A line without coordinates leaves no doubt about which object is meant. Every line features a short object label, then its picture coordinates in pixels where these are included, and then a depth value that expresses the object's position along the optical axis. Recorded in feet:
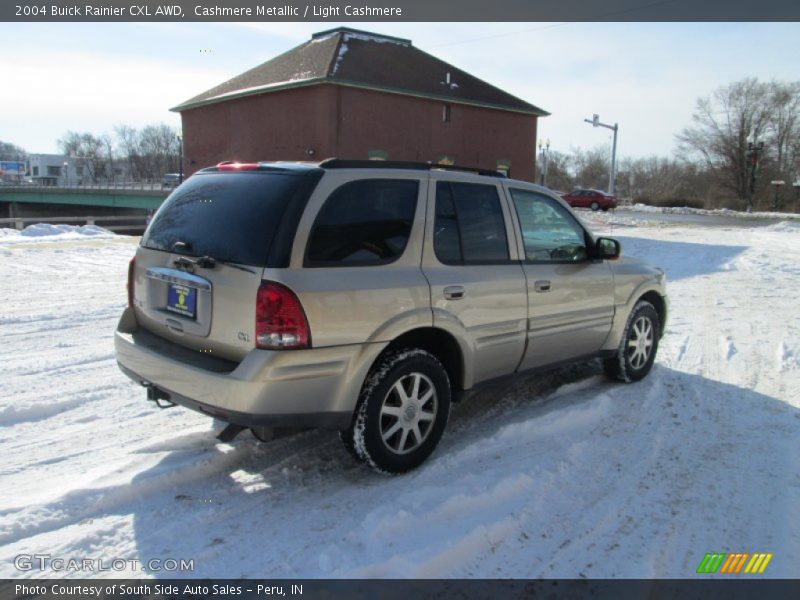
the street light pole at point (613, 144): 137.90
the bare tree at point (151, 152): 384.68
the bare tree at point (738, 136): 217.36
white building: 442.09
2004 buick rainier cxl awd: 10.98
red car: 153.17
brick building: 91.86
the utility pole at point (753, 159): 195.42
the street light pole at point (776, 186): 188.87
